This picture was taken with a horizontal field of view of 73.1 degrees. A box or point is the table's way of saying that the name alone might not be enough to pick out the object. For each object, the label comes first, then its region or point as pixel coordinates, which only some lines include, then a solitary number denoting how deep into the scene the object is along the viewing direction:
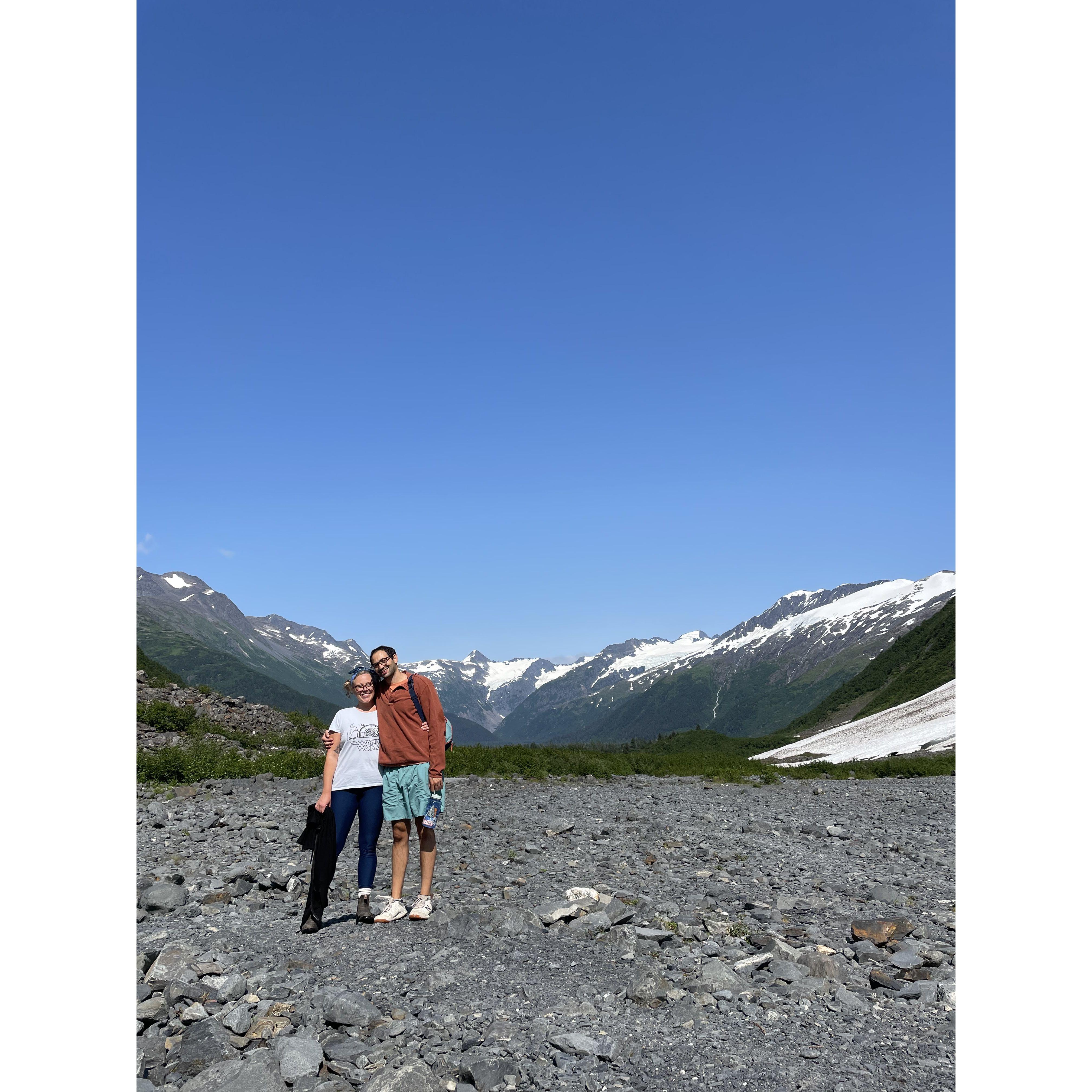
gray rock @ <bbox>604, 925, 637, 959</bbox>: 7.71
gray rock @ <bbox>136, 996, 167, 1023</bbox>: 6.18
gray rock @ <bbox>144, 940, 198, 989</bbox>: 6.76
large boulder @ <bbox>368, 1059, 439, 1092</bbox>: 4.92
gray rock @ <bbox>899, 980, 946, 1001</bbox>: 6.39
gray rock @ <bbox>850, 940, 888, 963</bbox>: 7.54
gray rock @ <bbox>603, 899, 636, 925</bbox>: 8.72
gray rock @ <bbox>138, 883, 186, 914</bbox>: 9.45
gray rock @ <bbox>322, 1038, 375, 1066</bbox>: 5.39
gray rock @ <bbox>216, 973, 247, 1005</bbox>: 6.45
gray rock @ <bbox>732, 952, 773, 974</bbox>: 7.14
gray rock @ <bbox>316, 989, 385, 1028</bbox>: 5.91
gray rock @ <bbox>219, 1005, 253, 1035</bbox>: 5.87
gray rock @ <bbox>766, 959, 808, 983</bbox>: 6.91
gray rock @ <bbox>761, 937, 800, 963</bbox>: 7.37
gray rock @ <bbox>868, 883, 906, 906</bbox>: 10.12
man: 8.77
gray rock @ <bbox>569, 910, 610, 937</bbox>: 8.30
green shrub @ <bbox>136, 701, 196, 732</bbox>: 34.38
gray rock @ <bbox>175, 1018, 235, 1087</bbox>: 5.39
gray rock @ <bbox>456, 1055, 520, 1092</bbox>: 5.03
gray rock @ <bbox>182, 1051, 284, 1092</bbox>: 4.99
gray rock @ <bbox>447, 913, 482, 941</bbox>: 8.12
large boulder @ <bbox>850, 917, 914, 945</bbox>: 8.20
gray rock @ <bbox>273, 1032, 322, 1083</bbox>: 5.23
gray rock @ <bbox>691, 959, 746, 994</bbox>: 6.67
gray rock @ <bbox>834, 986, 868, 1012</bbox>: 6.21
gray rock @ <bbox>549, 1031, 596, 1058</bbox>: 5.42
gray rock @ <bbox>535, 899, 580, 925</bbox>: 8.69
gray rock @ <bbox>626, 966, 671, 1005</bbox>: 6.36
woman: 8.77
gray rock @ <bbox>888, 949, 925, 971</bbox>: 7.23
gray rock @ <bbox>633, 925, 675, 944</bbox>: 8.10
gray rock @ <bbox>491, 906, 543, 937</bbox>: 8.27
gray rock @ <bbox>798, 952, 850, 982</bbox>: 6.87
